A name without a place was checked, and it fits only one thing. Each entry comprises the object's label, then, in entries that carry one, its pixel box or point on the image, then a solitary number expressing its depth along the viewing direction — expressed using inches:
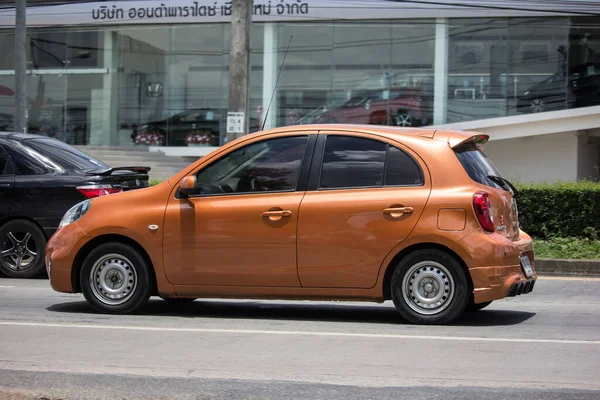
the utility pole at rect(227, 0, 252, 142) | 644.7
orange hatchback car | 293.6
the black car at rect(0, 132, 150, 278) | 453.1
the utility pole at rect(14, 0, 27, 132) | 772.6
